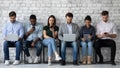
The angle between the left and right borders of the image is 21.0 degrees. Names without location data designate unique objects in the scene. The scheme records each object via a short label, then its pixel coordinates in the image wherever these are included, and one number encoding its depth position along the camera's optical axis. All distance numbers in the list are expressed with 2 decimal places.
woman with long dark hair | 7.50
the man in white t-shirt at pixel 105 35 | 7.61
